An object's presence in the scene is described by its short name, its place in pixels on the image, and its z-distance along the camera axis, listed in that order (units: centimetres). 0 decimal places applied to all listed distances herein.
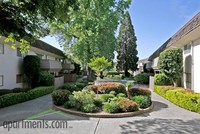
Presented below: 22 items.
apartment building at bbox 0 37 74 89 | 1093
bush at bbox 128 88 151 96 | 886
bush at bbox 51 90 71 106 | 757
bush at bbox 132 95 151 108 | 737
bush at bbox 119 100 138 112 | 667
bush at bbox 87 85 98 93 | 1128
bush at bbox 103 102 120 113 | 654
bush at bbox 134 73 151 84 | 1930
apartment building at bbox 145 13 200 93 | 859
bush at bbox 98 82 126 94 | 1029
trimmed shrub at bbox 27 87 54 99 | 1010
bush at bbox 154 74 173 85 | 1339
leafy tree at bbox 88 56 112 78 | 1290
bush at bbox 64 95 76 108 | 706
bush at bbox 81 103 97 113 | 654
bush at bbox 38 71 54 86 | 1341
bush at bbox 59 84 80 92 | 1081
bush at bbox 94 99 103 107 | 725
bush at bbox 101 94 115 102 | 839
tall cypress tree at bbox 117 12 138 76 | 2600
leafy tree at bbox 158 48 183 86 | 1130
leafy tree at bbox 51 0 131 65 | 1806
